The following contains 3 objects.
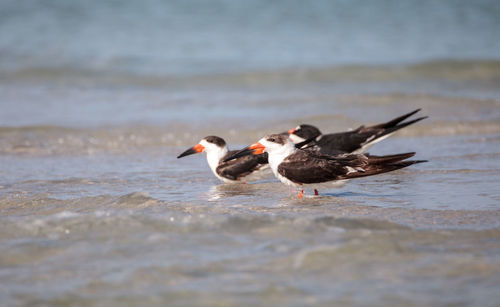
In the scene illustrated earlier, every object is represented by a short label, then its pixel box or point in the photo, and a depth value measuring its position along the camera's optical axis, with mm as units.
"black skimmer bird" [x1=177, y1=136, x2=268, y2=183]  13555
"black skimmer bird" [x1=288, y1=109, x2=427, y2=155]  14839
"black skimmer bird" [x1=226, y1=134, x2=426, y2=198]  11258
